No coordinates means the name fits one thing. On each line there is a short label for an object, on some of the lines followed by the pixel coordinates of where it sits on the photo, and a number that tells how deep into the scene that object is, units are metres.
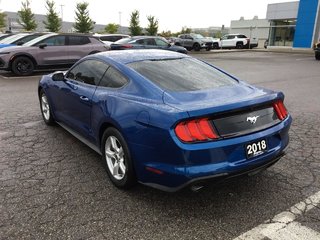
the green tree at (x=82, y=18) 41.34
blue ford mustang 2.71
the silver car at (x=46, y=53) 12.09
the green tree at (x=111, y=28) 58.28
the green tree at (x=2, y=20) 41.84
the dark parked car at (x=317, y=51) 22.17
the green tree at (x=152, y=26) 42.91
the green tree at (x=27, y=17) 40.16
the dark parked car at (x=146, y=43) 17.17
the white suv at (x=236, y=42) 38.38
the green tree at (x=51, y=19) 41.22
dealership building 35.59
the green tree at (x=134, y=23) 43.84
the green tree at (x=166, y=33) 67.97
